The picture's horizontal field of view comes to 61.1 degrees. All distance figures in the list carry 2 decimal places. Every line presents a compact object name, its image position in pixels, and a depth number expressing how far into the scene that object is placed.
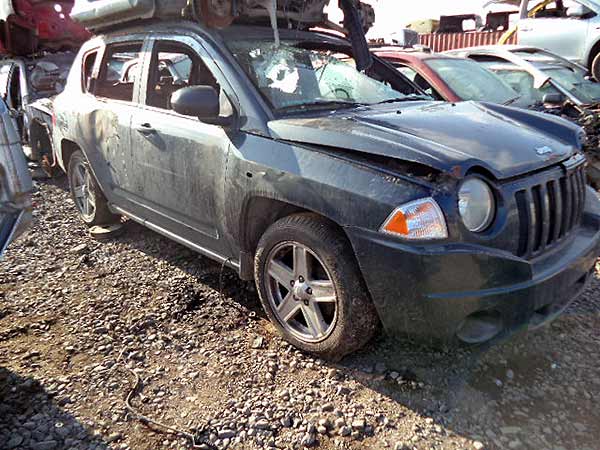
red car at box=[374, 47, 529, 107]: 5.16
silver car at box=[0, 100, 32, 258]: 2.63
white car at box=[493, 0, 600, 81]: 9.84
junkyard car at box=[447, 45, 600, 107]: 6.02
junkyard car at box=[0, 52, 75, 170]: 6.71
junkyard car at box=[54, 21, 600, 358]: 2.28
